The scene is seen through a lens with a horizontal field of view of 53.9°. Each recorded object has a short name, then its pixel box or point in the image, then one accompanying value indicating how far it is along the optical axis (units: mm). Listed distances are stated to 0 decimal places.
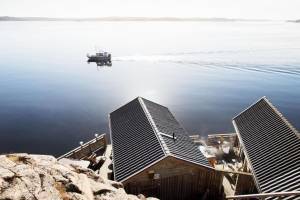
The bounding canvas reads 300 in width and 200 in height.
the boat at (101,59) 117694
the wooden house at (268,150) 22422
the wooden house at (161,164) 23672
